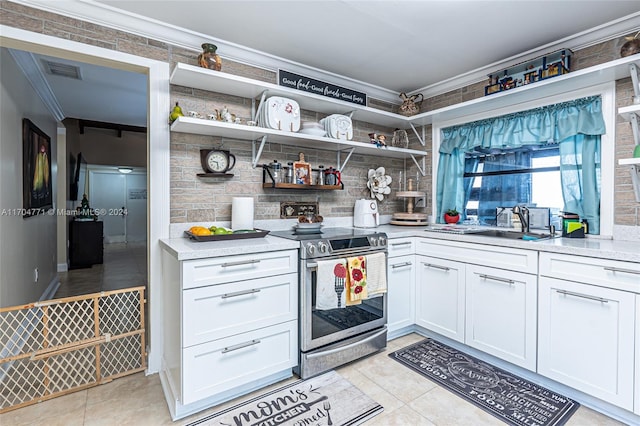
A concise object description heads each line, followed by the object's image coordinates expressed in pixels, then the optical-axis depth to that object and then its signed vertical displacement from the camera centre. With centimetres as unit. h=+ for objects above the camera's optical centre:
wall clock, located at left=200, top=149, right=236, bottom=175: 229 +35
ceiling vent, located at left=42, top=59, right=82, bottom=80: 291 +134
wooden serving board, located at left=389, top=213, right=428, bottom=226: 321 -11
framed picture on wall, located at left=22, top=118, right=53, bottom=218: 268 +36
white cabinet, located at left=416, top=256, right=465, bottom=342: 242 -72
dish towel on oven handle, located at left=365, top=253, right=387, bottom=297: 230 -49
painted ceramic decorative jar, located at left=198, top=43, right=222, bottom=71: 212 +103
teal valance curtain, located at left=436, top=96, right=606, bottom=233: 227 +60
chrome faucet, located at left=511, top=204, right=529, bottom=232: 247 -6
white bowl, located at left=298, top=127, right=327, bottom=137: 255 +63
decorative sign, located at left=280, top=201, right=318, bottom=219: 276 -1
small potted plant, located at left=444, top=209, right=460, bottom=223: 312 -7
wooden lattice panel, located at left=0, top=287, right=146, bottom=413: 188 -110
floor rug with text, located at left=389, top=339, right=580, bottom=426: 173 -113
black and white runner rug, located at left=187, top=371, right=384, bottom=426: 167 -114
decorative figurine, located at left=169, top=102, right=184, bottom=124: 206 +63
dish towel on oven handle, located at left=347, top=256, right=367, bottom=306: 218 -51
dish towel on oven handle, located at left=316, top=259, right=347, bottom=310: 207 -51
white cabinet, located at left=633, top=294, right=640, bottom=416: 160 -78
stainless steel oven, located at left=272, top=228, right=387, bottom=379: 205 -77
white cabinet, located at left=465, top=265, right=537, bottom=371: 202 -73
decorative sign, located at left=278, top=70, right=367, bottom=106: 261 +107
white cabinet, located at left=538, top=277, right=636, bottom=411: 165 -73
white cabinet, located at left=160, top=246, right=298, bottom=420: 168 -69
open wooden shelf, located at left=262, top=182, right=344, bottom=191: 252 +19
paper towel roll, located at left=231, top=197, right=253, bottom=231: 234 -4
